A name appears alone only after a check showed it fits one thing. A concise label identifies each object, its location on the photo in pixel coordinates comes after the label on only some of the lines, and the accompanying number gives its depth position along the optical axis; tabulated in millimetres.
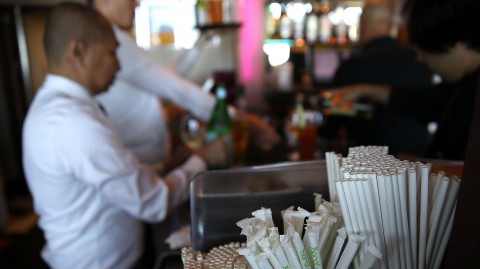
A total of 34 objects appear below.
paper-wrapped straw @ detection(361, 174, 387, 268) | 555
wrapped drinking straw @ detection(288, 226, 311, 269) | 528
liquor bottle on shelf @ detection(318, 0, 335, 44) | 4434
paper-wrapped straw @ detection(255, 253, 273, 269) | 539
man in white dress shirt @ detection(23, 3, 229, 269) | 1246
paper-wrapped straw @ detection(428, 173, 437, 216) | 616
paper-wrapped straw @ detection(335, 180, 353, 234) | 558
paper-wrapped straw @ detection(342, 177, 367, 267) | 553
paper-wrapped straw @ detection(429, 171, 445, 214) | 608
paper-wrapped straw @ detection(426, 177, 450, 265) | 604
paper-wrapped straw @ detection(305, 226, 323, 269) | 536
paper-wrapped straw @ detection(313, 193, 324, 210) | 714
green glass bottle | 1993
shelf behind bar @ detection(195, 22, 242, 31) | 2650
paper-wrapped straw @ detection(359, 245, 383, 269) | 521
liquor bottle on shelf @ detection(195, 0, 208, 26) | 2699
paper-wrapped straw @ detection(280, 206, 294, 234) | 588
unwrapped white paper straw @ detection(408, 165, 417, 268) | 568
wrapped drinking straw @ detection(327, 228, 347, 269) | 550
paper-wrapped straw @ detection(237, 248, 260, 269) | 538
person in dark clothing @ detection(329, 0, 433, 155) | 2400
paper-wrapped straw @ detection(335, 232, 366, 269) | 546
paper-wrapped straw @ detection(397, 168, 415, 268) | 558
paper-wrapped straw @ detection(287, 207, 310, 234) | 586
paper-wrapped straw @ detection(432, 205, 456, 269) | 620
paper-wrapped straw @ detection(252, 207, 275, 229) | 583
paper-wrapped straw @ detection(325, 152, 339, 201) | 696
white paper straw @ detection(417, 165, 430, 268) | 586
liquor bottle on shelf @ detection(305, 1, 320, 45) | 4434
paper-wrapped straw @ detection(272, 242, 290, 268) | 529
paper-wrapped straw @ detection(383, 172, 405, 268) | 554
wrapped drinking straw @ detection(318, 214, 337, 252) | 564
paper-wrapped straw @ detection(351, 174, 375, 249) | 550
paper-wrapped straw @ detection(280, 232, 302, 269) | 529
